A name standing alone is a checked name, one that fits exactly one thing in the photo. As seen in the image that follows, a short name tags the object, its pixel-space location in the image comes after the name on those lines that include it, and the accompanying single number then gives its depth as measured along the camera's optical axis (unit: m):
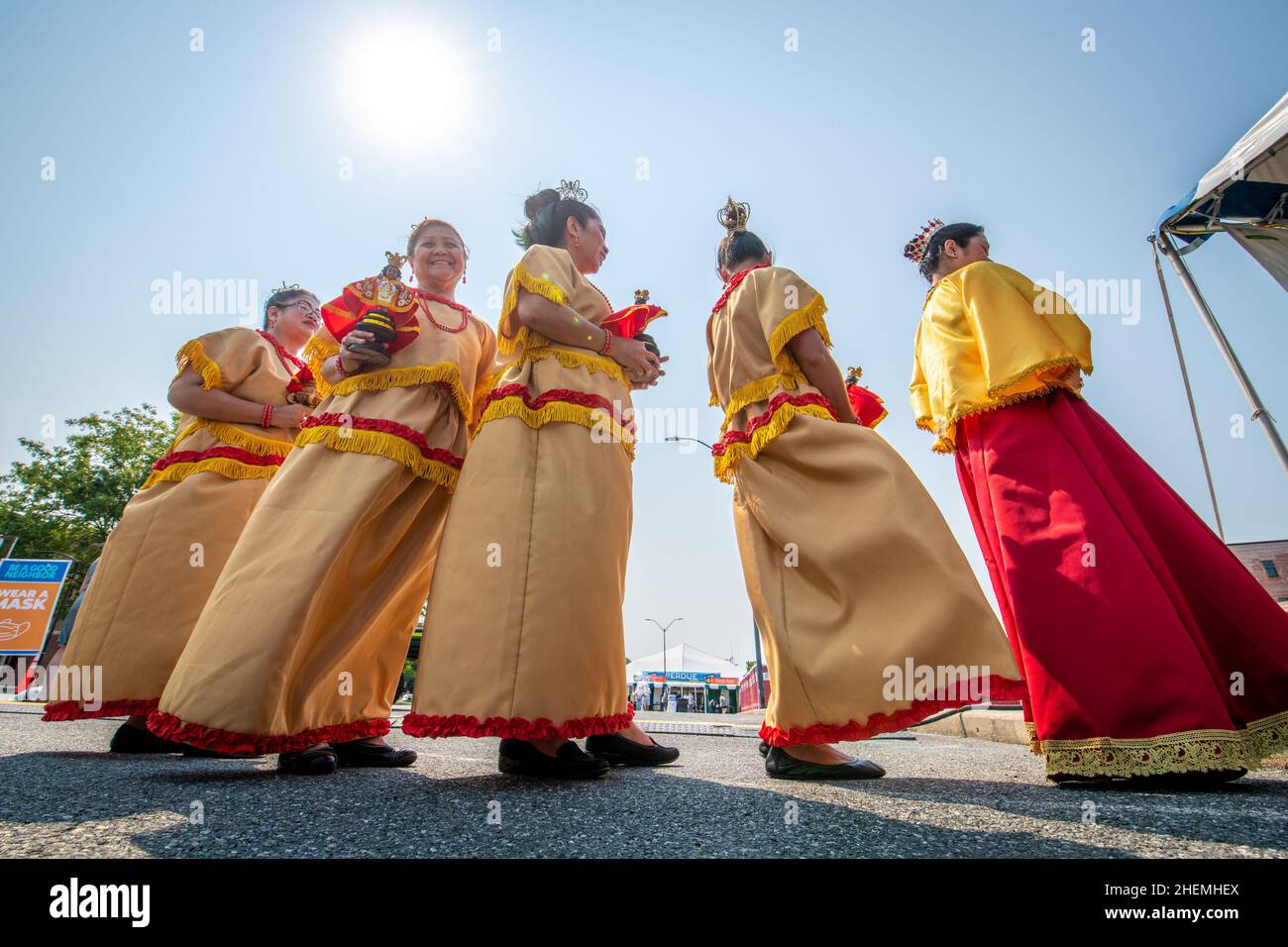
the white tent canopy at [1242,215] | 3.93
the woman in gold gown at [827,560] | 1.99
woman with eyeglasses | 2.88
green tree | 25.72
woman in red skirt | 1.94
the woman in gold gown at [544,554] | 1.95
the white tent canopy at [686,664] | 31.62
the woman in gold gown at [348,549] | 1.93
